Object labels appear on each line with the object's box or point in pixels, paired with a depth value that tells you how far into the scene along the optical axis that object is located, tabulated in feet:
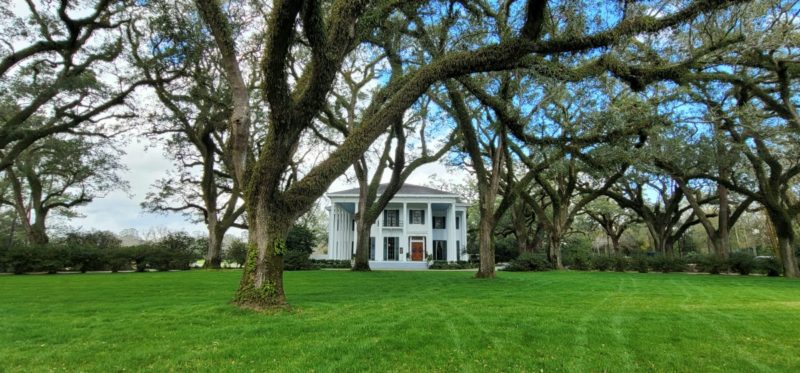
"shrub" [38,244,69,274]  56.54
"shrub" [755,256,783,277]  62.28
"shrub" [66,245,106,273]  59.00
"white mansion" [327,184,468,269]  102.58
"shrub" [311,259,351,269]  84.17
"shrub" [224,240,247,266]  81.87
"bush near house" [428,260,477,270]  87.56
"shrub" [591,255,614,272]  76.59
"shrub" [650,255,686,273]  72.54
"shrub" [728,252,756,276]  65.31
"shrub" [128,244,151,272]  63.41
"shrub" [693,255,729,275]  68.33
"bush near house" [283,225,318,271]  105.29
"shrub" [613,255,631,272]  75.00
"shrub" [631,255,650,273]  73.62
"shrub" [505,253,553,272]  72.64
